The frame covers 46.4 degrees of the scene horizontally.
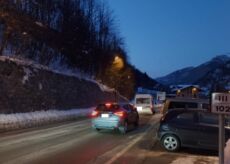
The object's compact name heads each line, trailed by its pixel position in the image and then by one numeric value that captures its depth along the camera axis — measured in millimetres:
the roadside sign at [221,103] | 4702
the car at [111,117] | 13657
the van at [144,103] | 26224
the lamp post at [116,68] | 46131
